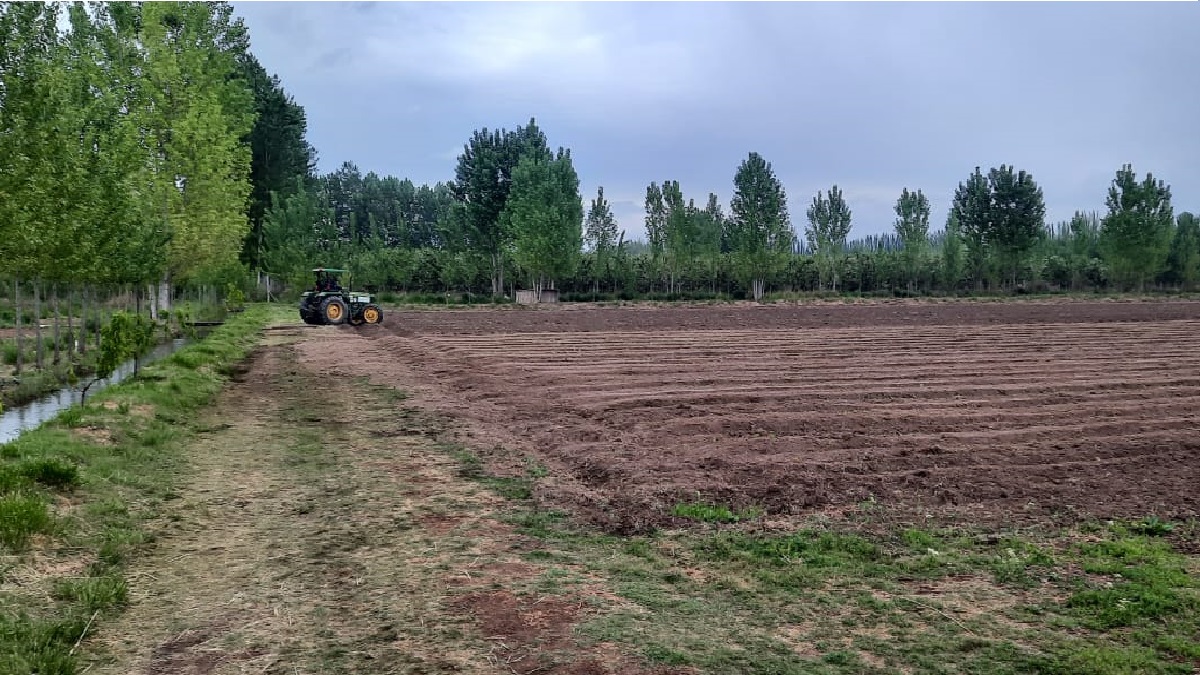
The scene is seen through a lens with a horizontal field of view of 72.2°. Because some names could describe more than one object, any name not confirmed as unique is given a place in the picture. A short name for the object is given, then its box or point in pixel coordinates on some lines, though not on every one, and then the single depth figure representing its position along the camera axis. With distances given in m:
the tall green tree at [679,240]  66.56
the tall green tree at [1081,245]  74.69
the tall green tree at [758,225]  66.00
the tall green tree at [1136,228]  68.50
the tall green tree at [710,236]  68.56
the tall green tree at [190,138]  31.09
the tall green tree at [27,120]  14.02
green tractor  32.16
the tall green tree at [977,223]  73.40
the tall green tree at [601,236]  65.25
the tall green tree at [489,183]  63.81
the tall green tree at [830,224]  85.12
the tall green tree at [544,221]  56.25
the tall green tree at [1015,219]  72.56
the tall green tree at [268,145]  54.59
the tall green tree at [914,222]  81.69
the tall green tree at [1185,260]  74.28
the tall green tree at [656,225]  67.81
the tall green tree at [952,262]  72.69
